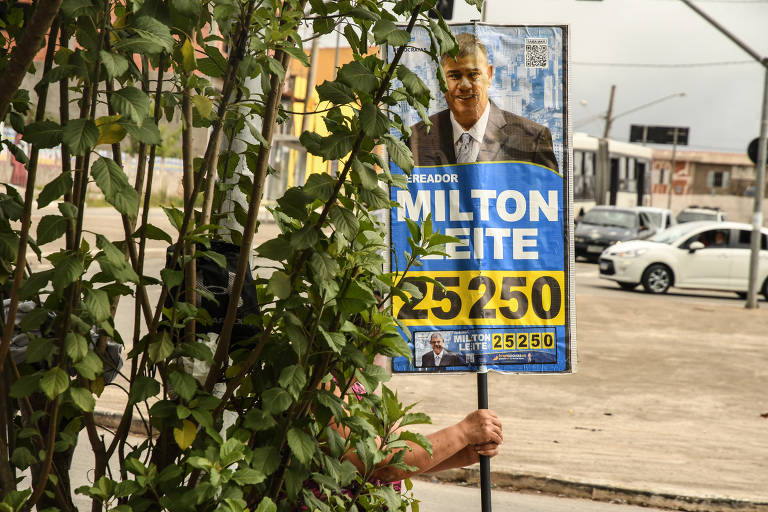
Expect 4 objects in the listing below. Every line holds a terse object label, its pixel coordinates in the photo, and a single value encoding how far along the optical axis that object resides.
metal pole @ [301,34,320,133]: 43.23
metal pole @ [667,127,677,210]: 72.65
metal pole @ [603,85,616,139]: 62.06
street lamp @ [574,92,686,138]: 60.69
